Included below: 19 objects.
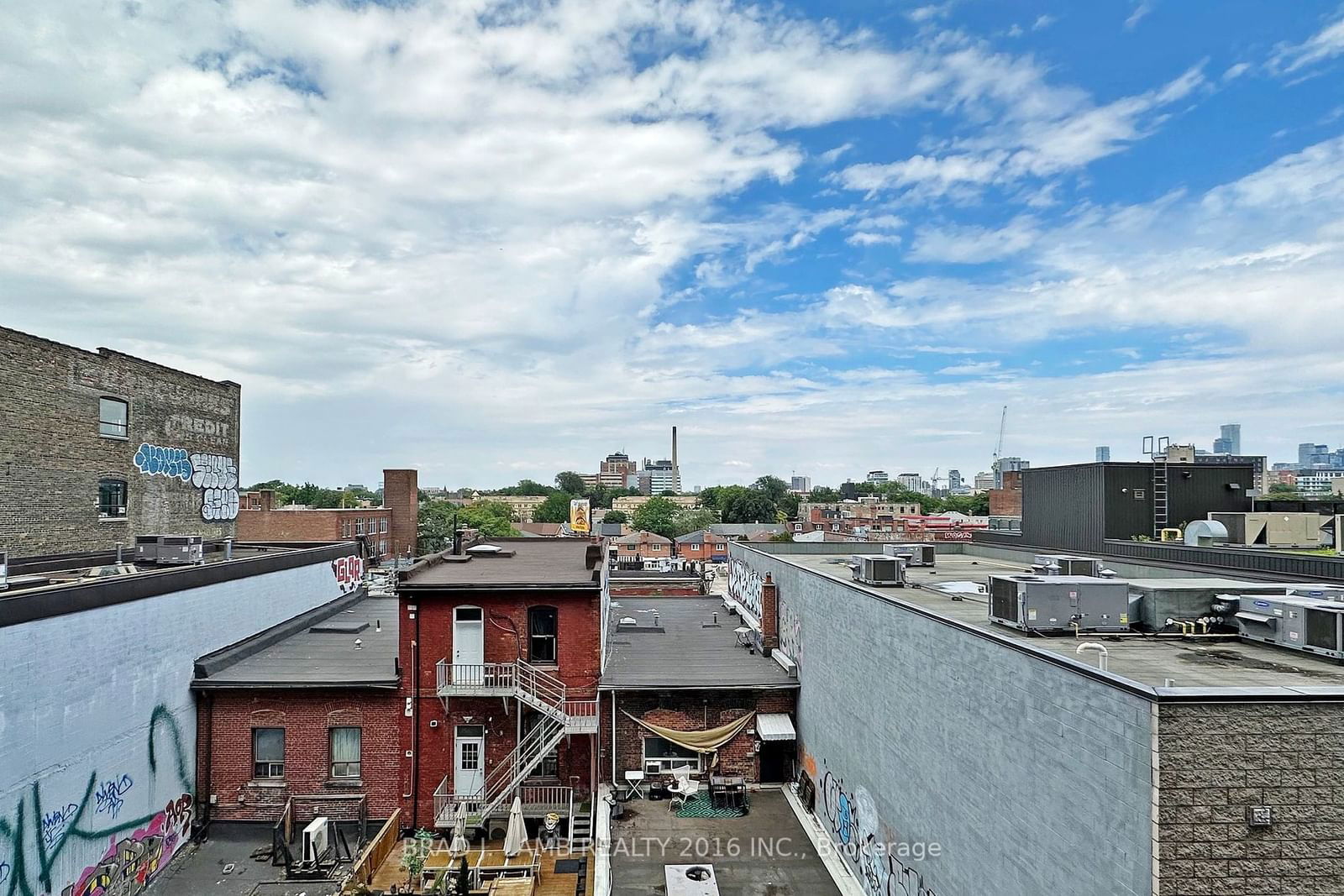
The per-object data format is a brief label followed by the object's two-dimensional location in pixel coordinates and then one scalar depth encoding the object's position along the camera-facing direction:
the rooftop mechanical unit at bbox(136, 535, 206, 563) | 21.45
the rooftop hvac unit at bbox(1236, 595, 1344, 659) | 8.98
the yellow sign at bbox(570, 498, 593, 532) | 67.86
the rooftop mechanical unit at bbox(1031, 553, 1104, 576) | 14.88
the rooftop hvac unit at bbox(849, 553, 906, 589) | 17.27
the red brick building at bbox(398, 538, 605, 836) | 19.50
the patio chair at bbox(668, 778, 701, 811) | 19.12
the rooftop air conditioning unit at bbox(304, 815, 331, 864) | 17.78
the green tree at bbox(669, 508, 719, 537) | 138.25
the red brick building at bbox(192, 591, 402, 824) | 19.52
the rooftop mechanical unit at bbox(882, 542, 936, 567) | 23.16
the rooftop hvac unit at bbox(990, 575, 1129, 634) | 10.57
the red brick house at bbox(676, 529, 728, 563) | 99.16
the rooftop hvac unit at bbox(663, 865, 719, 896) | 14.54
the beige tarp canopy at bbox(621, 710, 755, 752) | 19.77
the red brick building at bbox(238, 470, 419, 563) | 61.41
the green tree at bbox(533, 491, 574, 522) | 176.16
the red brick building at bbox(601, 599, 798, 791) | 19.98
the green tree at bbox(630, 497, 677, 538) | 138.12
